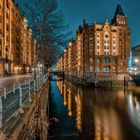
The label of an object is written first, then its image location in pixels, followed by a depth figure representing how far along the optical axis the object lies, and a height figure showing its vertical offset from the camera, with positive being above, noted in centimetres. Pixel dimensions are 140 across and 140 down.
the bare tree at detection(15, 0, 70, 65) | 2217 +539
